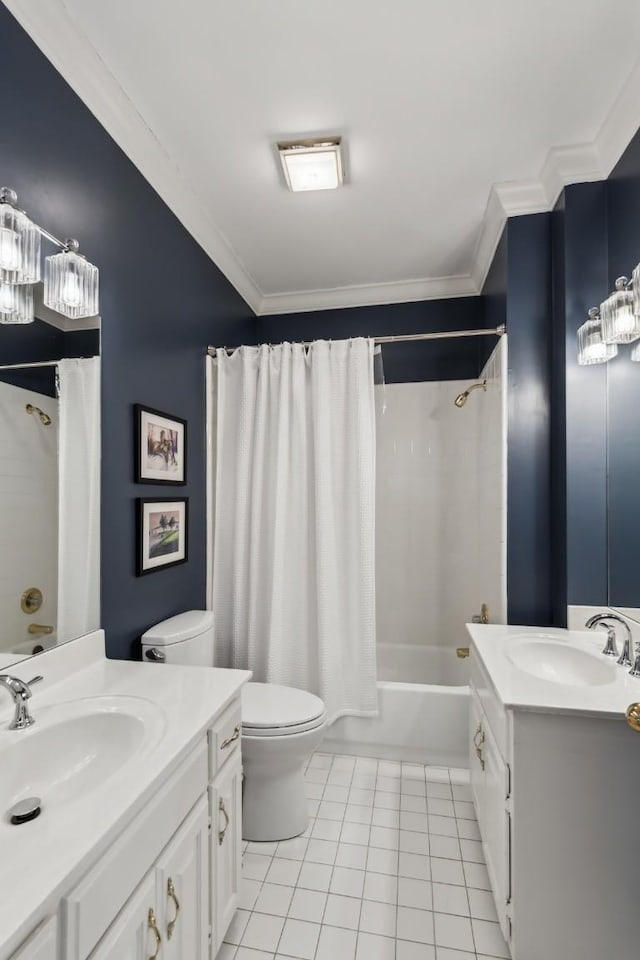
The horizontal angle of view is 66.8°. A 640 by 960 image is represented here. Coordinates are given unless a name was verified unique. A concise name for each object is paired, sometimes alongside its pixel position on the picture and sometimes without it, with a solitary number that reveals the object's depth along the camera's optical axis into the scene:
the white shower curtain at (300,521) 2.33
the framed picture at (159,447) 1.78
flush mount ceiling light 1.79
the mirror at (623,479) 1.72
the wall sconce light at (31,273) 1.09
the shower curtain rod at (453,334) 2.17
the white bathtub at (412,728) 2.25
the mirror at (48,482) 1.23
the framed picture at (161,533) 1.79
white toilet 1.73
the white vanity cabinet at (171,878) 0.72
